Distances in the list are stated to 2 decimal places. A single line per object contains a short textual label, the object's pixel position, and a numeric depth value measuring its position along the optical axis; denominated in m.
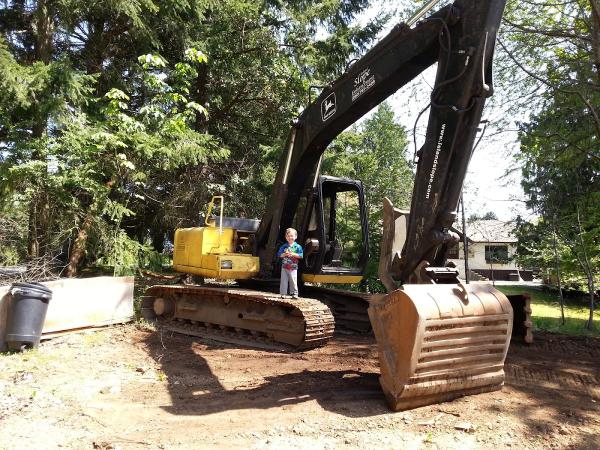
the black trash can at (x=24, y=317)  6.45
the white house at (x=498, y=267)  34.56
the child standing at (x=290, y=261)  7.18
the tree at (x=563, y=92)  9.01
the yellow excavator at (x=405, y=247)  4.21
